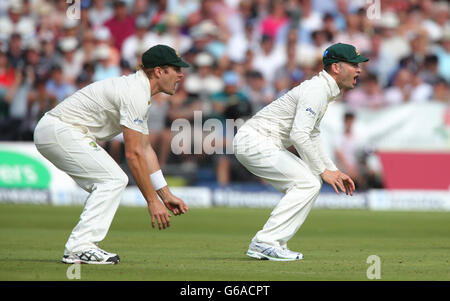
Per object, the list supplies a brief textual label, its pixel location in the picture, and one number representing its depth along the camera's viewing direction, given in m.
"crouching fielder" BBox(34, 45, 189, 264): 7.24
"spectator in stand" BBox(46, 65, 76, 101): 17.66
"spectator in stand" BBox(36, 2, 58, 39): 19.48
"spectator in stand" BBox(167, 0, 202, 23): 19.31
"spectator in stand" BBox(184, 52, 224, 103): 17.17
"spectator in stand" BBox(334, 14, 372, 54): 17.52
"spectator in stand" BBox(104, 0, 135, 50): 19.06
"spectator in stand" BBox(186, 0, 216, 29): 18.93
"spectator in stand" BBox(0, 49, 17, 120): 17.58
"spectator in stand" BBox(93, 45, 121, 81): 17.62
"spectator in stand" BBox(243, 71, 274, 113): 16.55
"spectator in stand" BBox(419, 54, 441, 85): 17.03
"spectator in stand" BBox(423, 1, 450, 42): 18.38
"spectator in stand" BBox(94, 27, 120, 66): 17.94
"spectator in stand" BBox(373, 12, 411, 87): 17.53
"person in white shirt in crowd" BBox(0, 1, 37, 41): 19.54
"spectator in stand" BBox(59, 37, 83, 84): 18.34
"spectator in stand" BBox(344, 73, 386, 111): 16.52
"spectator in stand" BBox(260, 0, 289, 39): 18.56
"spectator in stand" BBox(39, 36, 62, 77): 18.19
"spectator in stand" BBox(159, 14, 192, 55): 18.17
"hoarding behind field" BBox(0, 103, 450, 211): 15.90
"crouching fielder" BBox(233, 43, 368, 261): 7.99
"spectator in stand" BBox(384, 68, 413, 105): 16.88
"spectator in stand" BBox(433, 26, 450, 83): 17.56
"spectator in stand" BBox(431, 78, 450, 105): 16.26
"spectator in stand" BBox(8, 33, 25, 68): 18.47
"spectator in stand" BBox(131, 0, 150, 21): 19.55
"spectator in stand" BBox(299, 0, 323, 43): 18.17
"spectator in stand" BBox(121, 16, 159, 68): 18.17
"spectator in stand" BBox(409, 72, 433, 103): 16.75
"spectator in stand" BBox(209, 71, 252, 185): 16.17
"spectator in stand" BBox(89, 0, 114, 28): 19.53
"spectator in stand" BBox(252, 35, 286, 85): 17.69
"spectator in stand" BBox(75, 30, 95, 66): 18.38
